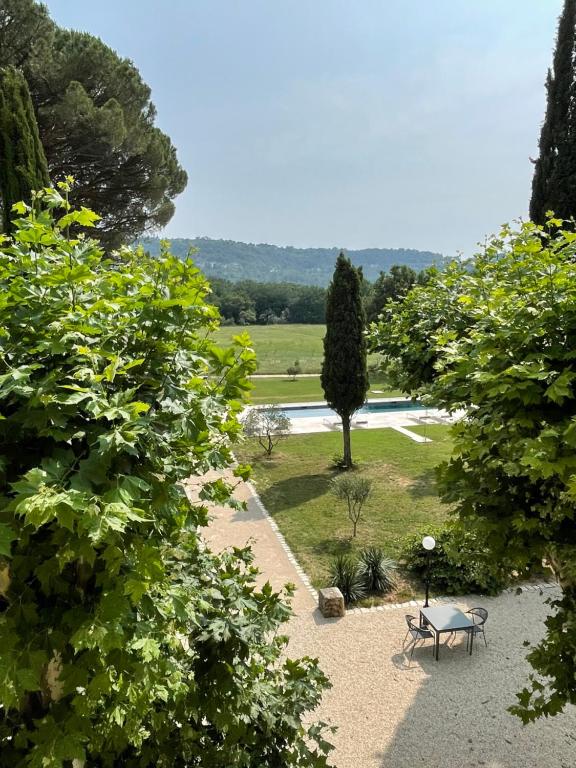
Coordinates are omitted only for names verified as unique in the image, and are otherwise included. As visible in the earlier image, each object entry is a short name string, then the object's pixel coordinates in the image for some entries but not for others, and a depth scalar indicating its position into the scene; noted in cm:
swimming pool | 2564
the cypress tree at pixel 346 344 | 1548
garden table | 696
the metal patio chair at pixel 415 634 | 708
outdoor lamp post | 734
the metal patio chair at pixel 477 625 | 712
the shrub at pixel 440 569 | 864
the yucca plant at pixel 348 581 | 851
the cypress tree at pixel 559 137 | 1165
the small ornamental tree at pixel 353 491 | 1106
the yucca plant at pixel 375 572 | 877
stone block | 796
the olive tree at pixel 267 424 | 1742
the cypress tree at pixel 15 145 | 1166
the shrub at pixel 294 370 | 3816
